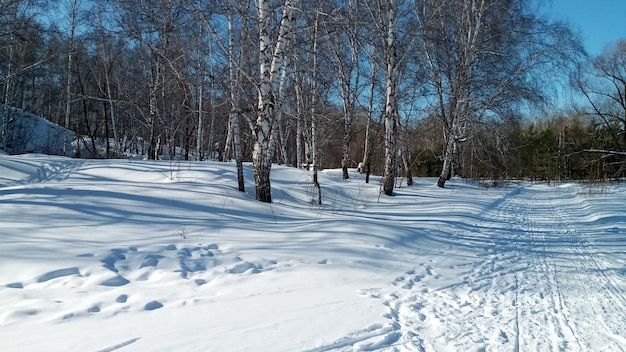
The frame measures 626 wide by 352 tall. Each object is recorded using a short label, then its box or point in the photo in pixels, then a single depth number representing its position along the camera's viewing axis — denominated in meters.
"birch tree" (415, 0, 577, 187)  15.72
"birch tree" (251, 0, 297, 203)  7.90
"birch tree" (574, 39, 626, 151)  24.98
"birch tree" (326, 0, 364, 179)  16.86
